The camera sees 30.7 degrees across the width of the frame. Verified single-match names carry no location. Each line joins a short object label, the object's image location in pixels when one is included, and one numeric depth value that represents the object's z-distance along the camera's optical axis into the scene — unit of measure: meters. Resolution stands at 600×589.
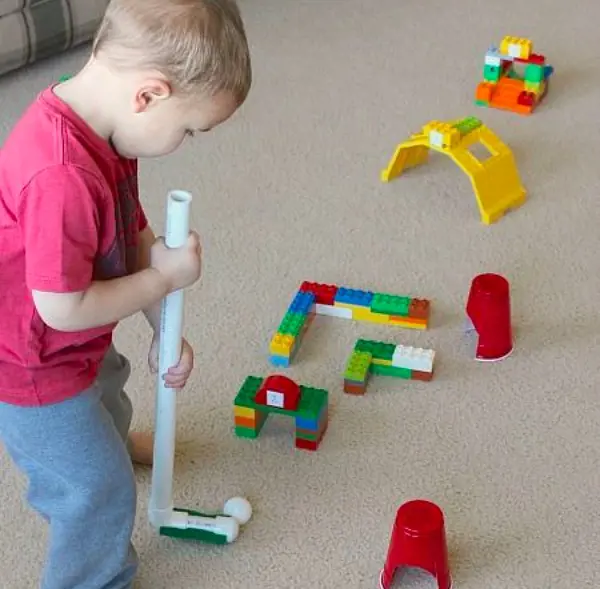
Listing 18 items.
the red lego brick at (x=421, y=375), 1.56
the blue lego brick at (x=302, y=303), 1.65
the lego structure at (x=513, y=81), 2.22
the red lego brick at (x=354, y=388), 1.54
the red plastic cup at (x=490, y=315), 1.57
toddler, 0.94
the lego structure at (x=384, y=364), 1.54
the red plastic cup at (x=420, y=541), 1.21
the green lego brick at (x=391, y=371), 1.57
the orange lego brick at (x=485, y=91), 2.24
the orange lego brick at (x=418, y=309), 1.65
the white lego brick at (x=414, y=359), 1.55
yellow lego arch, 1.90
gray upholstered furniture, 2.17
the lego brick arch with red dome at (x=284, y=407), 1.42
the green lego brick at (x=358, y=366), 1.53
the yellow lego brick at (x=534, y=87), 2.23
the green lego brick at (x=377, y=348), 1.57
